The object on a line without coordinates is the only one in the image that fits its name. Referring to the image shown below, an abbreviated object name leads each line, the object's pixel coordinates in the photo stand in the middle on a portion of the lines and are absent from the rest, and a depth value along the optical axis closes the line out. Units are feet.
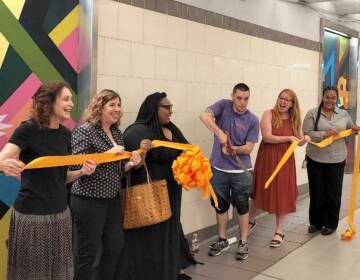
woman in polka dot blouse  9.13
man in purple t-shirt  13.70
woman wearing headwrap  11.04
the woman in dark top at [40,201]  7.47
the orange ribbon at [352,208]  15.69
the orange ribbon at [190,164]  9.39
